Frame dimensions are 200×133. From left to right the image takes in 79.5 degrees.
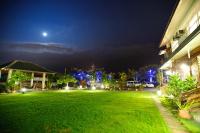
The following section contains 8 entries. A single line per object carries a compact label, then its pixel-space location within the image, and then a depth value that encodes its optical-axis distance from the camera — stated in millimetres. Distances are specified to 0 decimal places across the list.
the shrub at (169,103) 7521
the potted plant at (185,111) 5424
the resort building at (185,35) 7032
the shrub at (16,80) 20322
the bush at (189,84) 7188
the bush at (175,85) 7320
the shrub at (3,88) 19061
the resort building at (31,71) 24944
